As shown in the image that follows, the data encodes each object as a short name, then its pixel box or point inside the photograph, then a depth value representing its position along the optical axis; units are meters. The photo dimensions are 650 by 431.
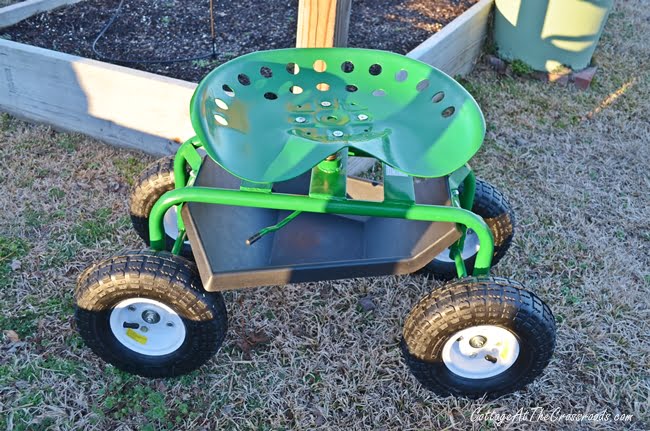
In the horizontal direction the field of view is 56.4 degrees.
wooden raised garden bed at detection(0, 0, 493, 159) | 2.31
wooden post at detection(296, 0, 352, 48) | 1.91
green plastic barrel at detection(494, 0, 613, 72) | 3.11
